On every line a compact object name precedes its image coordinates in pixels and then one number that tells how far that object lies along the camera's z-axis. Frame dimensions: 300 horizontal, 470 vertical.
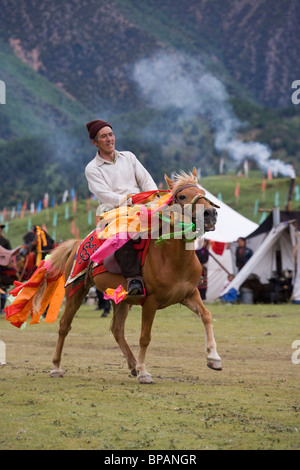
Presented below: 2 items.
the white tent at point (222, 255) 25.97
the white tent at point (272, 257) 24.22
